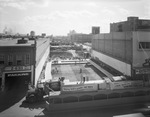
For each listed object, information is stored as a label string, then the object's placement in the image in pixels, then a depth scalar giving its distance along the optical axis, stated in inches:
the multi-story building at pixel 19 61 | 931.3
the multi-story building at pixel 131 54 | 1028.5
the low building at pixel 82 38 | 6841.5
